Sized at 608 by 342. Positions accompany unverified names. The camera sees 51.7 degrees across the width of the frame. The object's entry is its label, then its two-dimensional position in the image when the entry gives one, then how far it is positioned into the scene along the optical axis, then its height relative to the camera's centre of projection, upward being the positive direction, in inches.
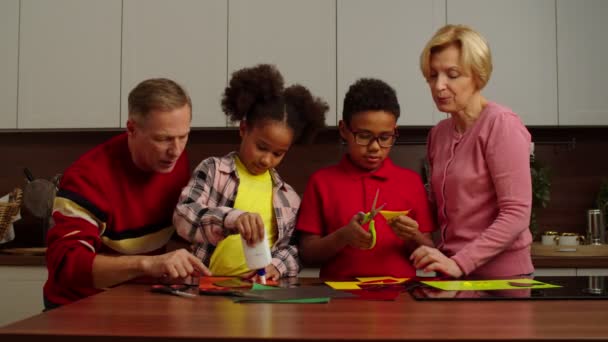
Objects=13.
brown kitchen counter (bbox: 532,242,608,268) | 91.7 -9.4
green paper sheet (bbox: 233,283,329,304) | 39.6 -6.9
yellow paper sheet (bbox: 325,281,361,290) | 46.6 -7.1
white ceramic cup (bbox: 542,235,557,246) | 97.3 -7.0
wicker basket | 101.3 -3.3
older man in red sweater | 50.8 -1.2
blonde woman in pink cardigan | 53.1 +2.2
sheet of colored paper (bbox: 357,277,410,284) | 50.0 -7.1
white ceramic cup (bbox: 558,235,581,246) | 94.4 -6.9
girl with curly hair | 55.2 +0.9
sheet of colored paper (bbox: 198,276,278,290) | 45.9 -7.0
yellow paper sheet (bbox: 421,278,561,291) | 45.3 -6.8
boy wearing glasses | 61.7 -0.3
